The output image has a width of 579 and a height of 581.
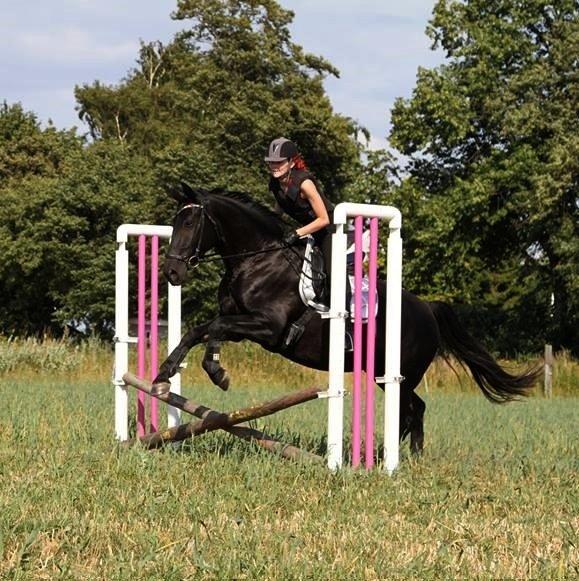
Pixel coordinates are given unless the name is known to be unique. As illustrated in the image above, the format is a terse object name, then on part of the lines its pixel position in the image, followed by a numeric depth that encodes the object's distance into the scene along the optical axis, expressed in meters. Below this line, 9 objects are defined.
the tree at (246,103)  94.12
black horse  16.56
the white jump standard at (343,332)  16.19
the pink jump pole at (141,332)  19.16
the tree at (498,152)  77.81
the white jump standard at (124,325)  19.16
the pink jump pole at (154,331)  18.70
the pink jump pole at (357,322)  16.36
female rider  16.72
